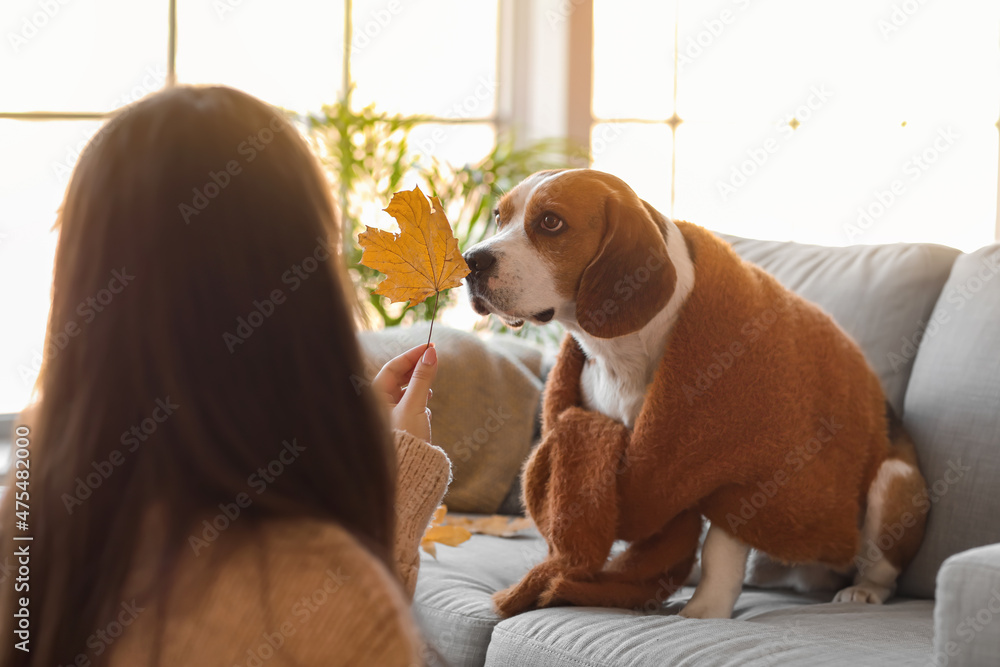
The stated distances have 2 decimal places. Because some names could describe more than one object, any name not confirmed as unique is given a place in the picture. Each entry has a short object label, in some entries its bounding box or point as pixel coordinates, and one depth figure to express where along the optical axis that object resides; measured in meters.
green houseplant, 3.30
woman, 1.46
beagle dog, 2.14
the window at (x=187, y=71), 3.03
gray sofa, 1.99
